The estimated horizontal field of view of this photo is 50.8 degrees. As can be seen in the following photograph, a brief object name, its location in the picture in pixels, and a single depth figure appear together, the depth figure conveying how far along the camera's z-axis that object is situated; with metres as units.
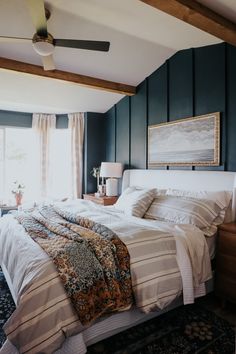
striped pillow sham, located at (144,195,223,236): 2.61
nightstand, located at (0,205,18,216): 4.91
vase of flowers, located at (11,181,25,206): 5.08
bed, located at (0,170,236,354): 1.67
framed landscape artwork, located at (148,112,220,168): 3.14
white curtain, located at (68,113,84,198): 5.42
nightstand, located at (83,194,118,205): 4.44
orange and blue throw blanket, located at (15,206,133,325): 1.63
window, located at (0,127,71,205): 5.34
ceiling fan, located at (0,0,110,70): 2.04
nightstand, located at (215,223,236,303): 2.38
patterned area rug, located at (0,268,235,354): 1.87
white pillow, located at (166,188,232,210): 2.77
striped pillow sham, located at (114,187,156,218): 3.09
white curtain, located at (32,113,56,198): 5.40
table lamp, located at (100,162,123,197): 4.59
